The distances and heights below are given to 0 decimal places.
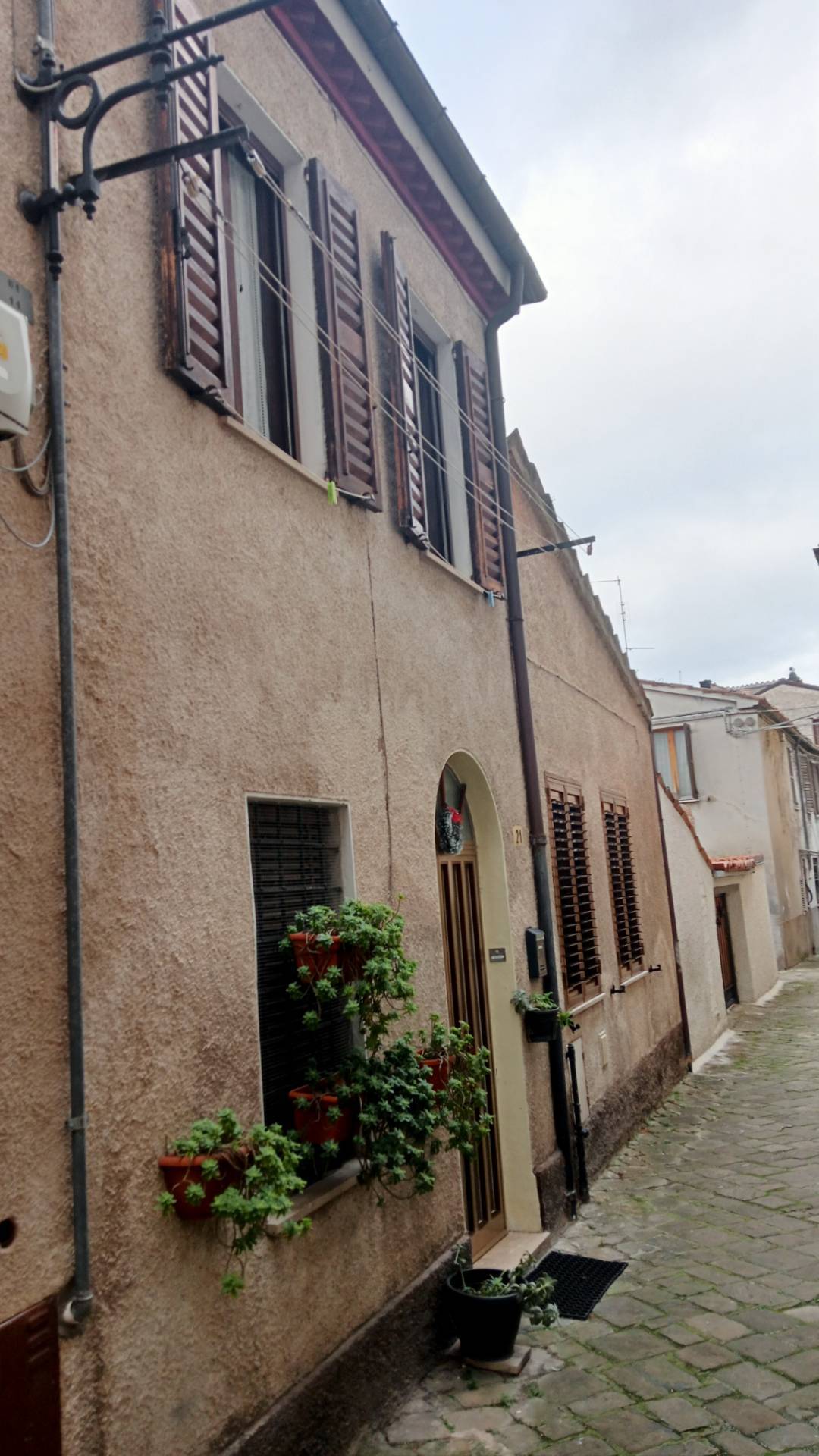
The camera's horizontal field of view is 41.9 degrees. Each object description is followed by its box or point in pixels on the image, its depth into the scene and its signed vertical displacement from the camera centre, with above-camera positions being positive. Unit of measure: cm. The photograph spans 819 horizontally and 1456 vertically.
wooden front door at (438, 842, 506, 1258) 630 -54
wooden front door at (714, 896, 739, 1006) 1936 -134
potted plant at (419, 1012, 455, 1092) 484 -71
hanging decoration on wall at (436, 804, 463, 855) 634 +39
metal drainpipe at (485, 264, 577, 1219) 728 +120
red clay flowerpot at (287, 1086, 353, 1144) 411 -81
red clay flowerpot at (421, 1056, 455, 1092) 484 -77
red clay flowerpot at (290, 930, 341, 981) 415 -20
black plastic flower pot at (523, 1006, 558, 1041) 684 -85
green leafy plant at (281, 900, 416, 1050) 411 -25
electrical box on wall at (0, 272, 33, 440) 285 +147
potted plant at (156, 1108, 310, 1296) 317 -80
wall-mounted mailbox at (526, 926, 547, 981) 706 -42
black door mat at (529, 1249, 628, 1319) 572 -221
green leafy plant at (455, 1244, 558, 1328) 500 -184
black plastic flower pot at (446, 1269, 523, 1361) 487 -194
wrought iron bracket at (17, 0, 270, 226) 312 +237
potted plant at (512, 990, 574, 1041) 682 -79
